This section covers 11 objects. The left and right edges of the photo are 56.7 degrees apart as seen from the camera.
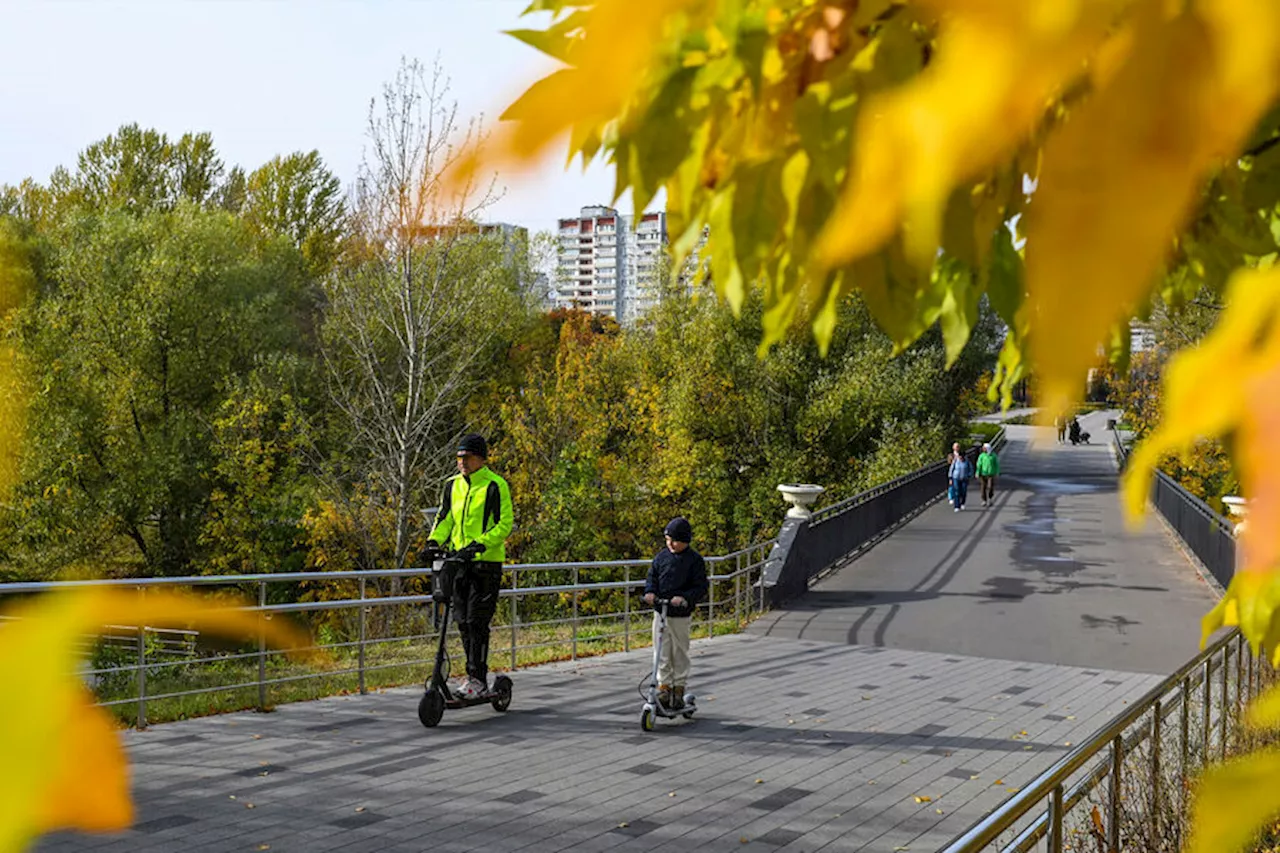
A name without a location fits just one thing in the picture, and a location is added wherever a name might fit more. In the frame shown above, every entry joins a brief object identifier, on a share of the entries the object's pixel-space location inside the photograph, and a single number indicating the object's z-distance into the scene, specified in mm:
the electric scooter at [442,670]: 9078
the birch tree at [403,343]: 23344
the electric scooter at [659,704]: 9281
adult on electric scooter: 8953
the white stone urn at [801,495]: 19125
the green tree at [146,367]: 27734
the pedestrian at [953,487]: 30144
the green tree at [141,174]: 37156
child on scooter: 9453
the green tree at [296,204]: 44438
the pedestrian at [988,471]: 32219
